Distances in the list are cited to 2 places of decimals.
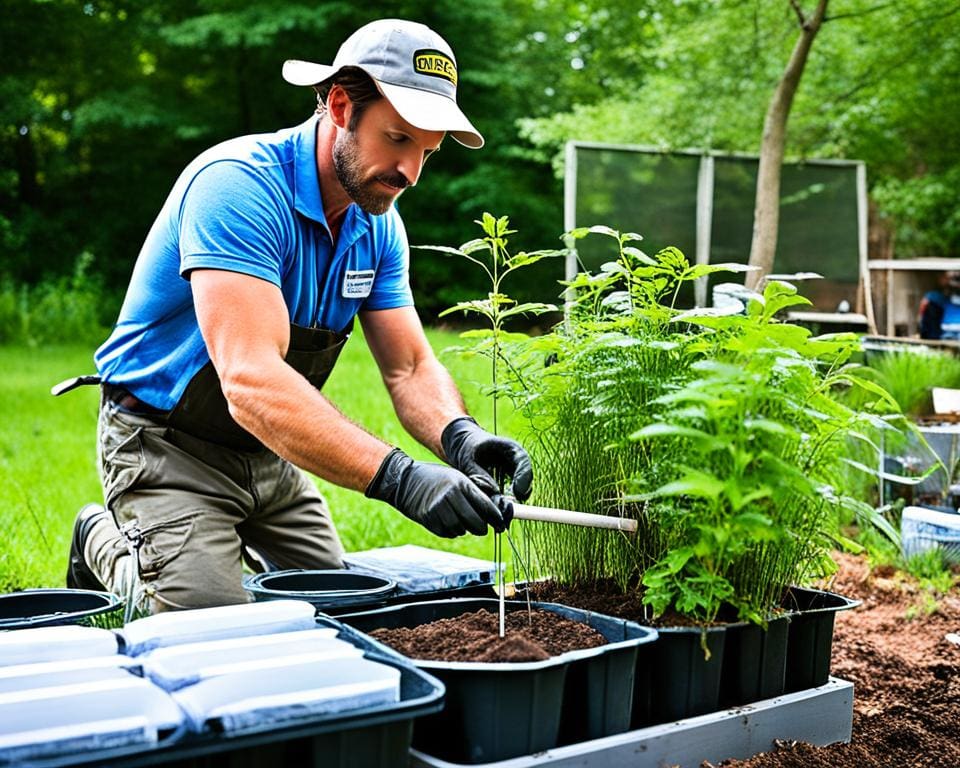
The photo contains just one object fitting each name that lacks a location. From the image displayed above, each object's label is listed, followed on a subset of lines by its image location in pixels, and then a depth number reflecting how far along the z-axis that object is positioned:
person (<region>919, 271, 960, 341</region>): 9.23
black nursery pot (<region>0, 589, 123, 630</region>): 2.43
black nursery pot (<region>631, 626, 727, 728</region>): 2.14
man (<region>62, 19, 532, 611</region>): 2.33
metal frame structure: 7.86
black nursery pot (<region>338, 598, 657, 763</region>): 1.83
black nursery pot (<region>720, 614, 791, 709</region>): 2.23
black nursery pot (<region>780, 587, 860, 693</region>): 2.38
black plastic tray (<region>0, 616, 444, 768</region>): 1.46
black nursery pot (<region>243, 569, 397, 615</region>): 2.40
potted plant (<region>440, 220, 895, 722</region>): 1.91
